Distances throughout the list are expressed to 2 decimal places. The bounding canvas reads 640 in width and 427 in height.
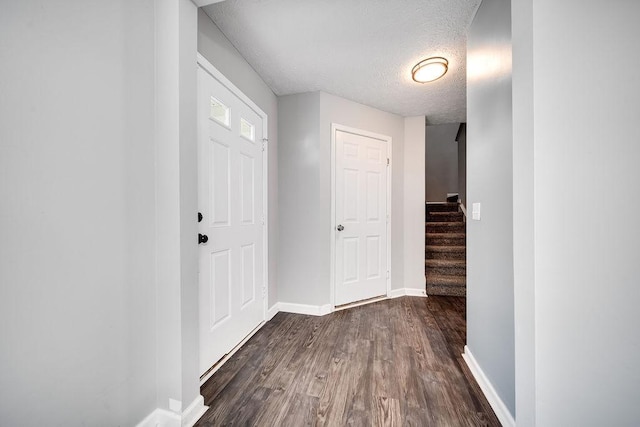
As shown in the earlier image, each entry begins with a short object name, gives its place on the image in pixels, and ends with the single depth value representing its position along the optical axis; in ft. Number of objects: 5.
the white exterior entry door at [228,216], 5.32
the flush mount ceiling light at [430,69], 6.88
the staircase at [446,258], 10.81
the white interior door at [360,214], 9.23
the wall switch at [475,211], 5.18
